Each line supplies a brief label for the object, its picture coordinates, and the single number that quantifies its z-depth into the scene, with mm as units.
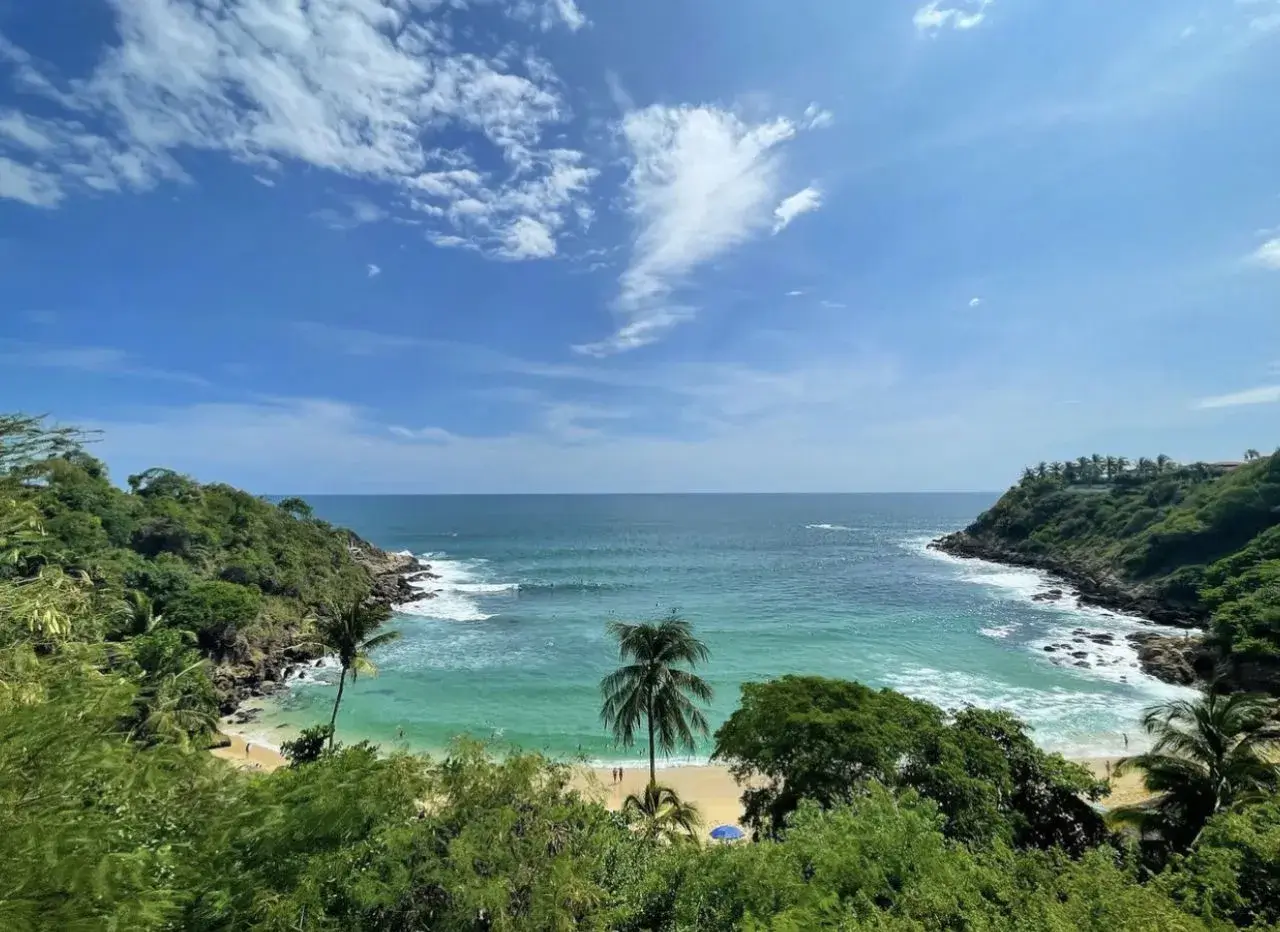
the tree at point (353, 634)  25406
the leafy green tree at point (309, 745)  23609
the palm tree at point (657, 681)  22594
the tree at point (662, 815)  17953
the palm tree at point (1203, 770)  17234
